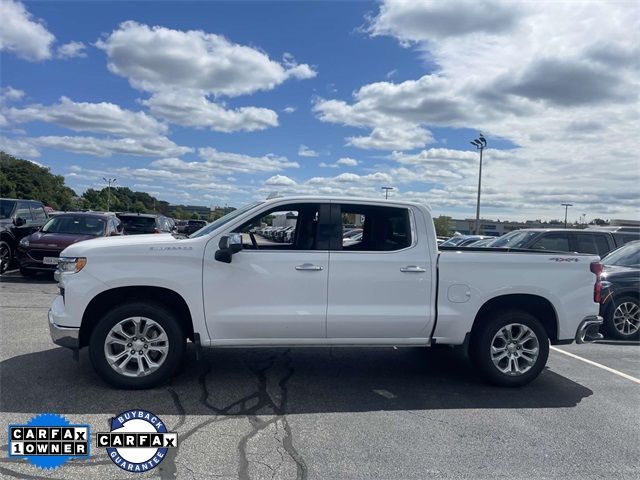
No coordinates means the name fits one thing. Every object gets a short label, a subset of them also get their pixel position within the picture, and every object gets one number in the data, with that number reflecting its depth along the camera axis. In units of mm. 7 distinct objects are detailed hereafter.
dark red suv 11906
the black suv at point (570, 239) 10461
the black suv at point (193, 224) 31625
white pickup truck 4949
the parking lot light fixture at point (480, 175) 42031
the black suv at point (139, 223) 15945
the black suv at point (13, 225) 13055
